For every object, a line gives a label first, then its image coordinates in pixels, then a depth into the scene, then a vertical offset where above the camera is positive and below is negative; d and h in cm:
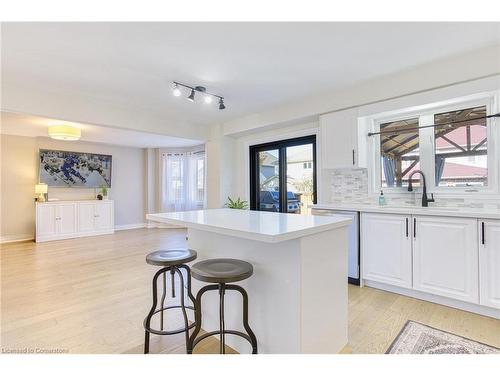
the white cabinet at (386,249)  273 -67
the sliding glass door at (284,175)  437 +21
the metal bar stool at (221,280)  150 -52
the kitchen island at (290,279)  155 -58
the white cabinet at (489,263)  222 -66
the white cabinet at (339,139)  333 +63
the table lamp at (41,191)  584 -4
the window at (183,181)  749 +20
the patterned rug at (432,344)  183 -115
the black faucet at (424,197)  295 -13
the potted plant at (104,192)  691 -9
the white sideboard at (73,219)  580 -71
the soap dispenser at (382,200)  326 -18
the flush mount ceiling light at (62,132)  480 +105
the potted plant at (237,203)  491 -30
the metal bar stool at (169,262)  184 -53
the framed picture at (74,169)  618 +50
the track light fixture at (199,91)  308 +121
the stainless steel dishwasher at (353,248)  308 -72
